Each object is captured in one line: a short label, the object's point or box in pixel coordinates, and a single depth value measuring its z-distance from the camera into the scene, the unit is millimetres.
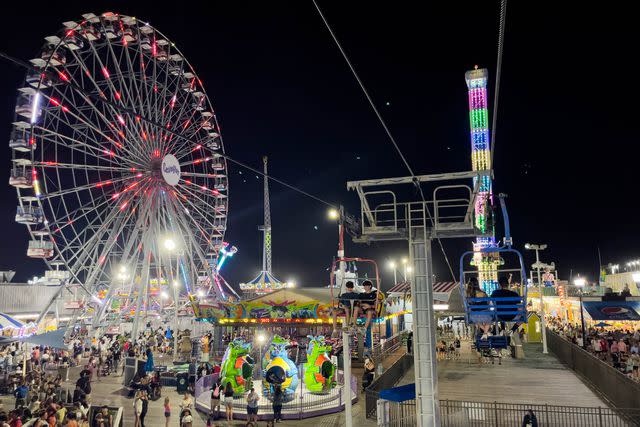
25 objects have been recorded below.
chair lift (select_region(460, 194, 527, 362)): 9344
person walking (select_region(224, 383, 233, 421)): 14977
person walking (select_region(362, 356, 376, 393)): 18562
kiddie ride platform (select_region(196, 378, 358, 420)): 15664
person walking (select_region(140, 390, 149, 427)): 13953
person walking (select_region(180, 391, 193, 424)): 12477
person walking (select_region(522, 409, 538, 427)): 11383
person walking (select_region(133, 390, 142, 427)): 13617
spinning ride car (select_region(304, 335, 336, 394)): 18000
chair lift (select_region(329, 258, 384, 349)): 10128
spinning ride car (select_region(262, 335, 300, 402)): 16516
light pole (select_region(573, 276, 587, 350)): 24094
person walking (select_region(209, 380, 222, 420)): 14914
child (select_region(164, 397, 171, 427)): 13727
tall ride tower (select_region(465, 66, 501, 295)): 75375
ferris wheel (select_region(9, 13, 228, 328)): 24219
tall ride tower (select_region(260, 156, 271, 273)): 78575
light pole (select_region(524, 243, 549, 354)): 27778
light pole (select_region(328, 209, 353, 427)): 10250
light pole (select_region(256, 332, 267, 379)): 21828
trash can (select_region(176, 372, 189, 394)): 19109
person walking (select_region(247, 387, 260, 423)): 13836
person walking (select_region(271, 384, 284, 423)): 14898
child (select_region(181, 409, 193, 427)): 12164
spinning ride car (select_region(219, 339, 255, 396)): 17469
